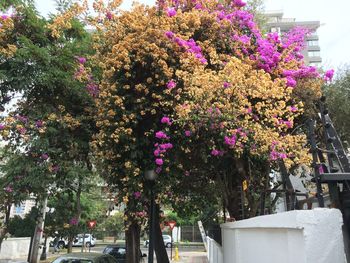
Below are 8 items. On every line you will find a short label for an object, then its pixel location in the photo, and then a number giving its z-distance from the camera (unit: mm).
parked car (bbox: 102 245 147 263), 19656
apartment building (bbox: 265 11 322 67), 78875
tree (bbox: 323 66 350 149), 12664
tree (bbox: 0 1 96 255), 9234
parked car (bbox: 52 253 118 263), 9844
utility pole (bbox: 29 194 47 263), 22228
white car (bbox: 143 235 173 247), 43766
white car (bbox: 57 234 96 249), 41169
